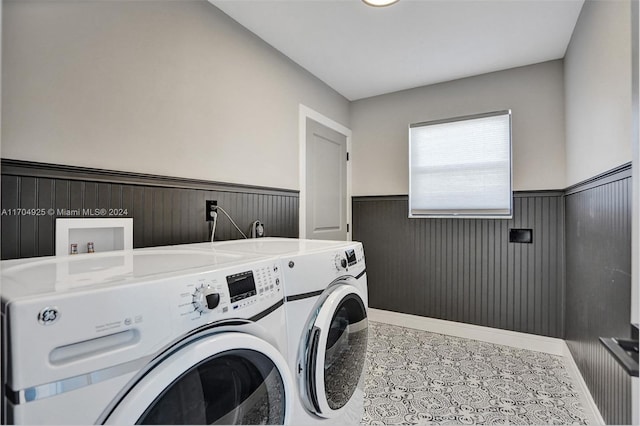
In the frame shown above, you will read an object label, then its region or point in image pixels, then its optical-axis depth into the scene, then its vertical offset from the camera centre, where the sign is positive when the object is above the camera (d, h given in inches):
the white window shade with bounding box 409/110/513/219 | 102.6 +15.6
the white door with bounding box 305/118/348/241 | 108.8 +11.1
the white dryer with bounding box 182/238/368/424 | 43.4 -16.5
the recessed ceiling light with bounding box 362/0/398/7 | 69.4 +45.5
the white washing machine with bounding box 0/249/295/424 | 20.8 -10.2
